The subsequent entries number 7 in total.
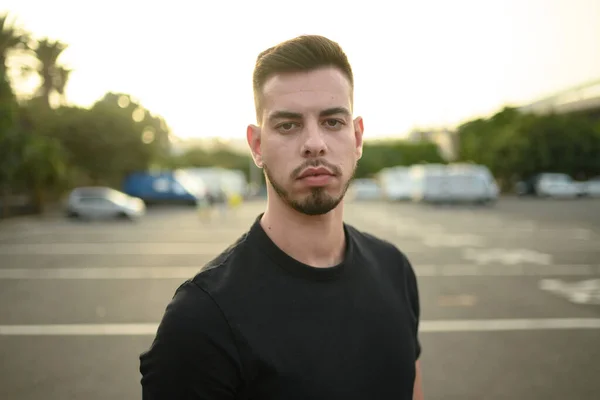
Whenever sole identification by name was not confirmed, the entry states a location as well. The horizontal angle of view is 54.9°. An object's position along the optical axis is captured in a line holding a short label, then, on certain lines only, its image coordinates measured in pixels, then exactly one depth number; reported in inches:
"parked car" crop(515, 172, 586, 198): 1622.8
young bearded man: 63.2
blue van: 1499.8
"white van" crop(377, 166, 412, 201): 1667.1
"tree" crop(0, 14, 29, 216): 935.7
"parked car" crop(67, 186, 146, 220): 999.6
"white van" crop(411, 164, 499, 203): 1305.4
